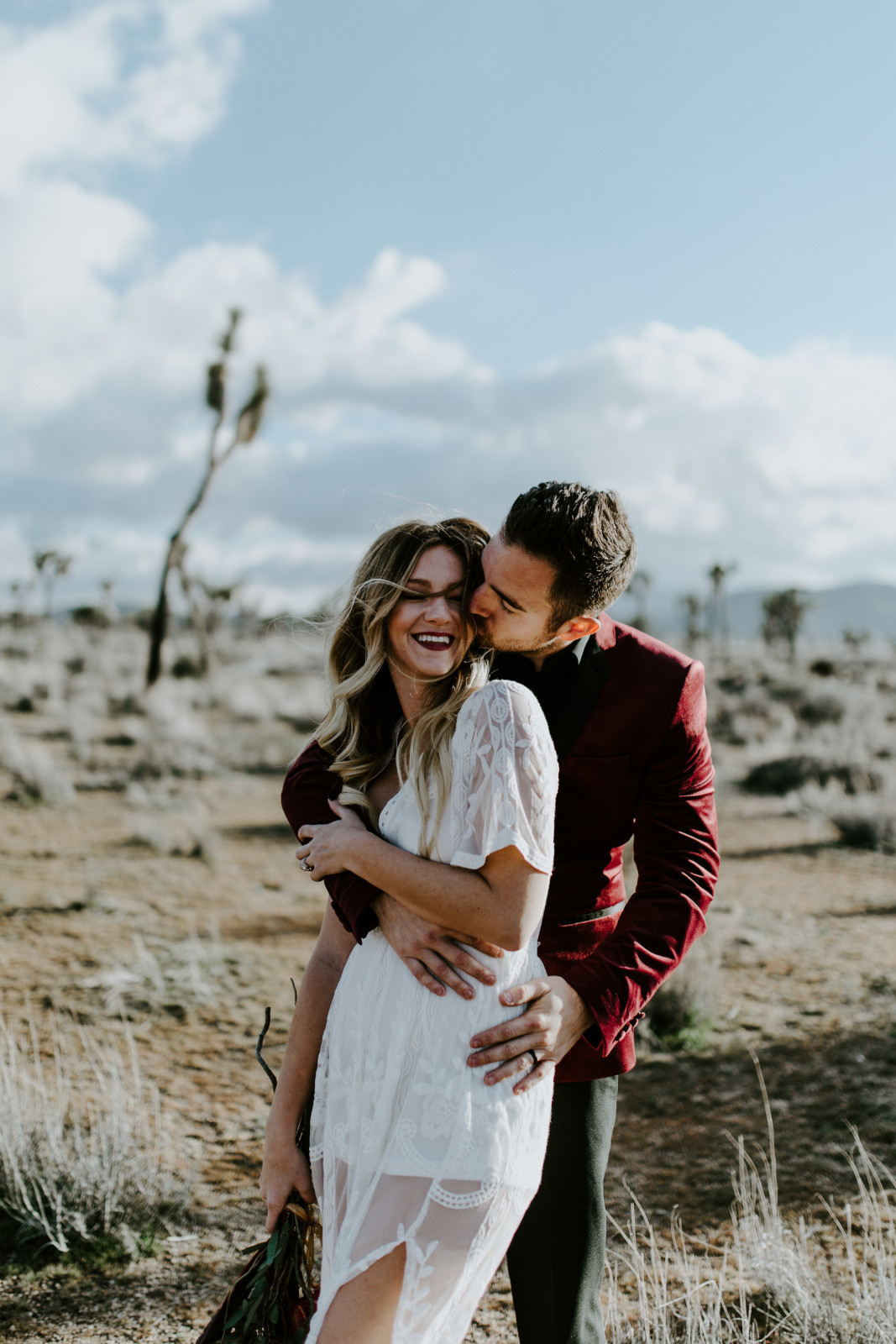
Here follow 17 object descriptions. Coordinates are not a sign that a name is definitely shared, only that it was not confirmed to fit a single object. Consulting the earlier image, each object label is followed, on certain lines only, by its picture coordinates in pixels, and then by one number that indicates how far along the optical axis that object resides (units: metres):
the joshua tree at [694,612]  43.09
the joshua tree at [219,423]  17.84
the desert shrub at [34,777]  11.06
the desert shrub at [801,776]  13.30
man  1.97
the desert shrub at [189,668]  24.06
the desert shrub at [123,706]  18.30
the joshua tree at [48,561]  42.00
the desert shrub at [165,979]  5.93
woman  1.62
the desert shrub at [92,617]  40.75
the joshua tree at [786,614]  39.06
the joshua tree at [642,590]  41.93
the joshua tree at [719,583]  39.06
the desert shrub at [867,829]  10.83
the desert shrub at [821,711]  20.51
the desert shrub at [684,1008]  5.72
